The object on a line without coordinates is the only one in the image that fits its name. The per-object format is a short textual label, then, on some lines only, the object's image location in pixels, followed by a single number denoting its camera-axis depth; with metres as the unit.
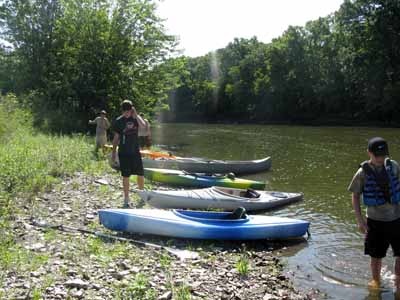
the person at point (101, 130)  15.83
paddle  6.56
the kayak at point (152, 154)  16.09
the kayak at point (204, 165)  15.60
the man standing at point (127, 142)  8.60
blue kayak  7.43
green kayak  12.98
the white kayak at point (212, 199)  9.46
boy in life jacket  5.00
